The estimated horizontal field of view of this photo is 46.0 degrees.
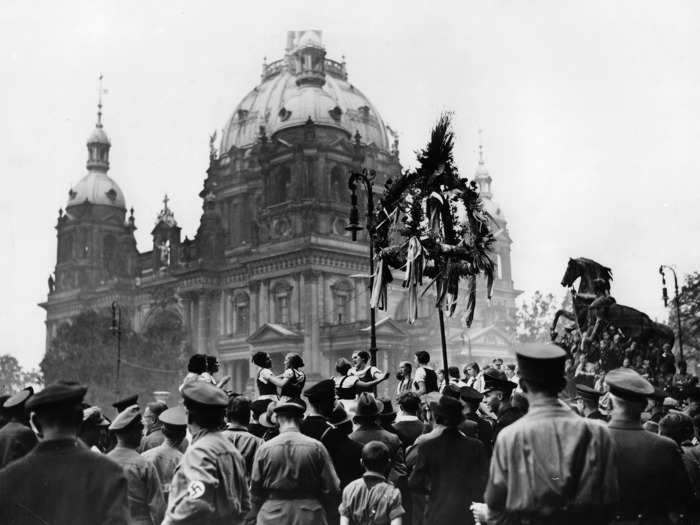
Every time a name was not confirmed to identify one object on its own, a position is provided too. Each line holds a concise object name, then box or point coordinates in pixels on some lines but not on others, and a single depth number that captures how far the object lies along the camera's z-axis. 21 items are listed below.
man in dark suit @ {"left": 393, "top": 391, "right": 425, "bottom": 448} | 8.74
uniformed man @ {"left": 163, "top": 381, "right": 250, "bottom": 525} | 5.12
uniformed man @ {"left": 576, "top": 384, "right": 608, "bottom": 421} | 7.46
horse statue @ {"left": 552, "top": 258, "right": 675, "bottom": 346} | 19.48
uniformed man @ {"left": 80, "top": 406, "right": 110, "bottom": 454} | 7.62
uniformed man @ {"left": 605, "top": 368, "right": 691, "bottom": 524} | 5.40
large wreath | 13.66
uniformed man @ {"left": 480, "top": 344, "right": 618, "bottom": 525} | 4.22
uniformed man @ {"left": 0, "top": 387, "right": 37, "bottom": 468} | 6.57
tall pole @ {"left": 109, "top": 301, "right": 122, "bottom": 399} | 48.32
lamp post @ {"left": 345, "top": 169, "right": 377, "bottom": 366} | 15.66
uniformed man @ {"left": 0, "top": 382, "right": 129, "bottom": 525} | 4.36
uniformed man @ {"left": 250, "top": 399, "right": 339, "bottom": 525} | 6.27
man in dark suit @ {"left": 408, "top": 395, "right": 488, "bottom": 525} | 6.54
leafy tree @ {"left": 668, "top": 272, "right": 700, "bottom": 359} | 44.50
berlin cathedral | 53.38
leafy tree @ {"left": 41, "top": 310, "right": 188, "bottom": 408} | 56.75
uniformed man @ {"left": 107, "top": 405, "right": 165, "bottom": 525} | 6.16
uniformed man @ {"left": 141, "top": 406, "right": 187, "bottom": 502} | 6.62
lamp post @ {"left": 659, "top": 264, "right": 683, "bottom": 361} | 32.94
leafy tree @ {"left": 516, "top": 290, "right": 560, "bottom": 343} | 81.19
